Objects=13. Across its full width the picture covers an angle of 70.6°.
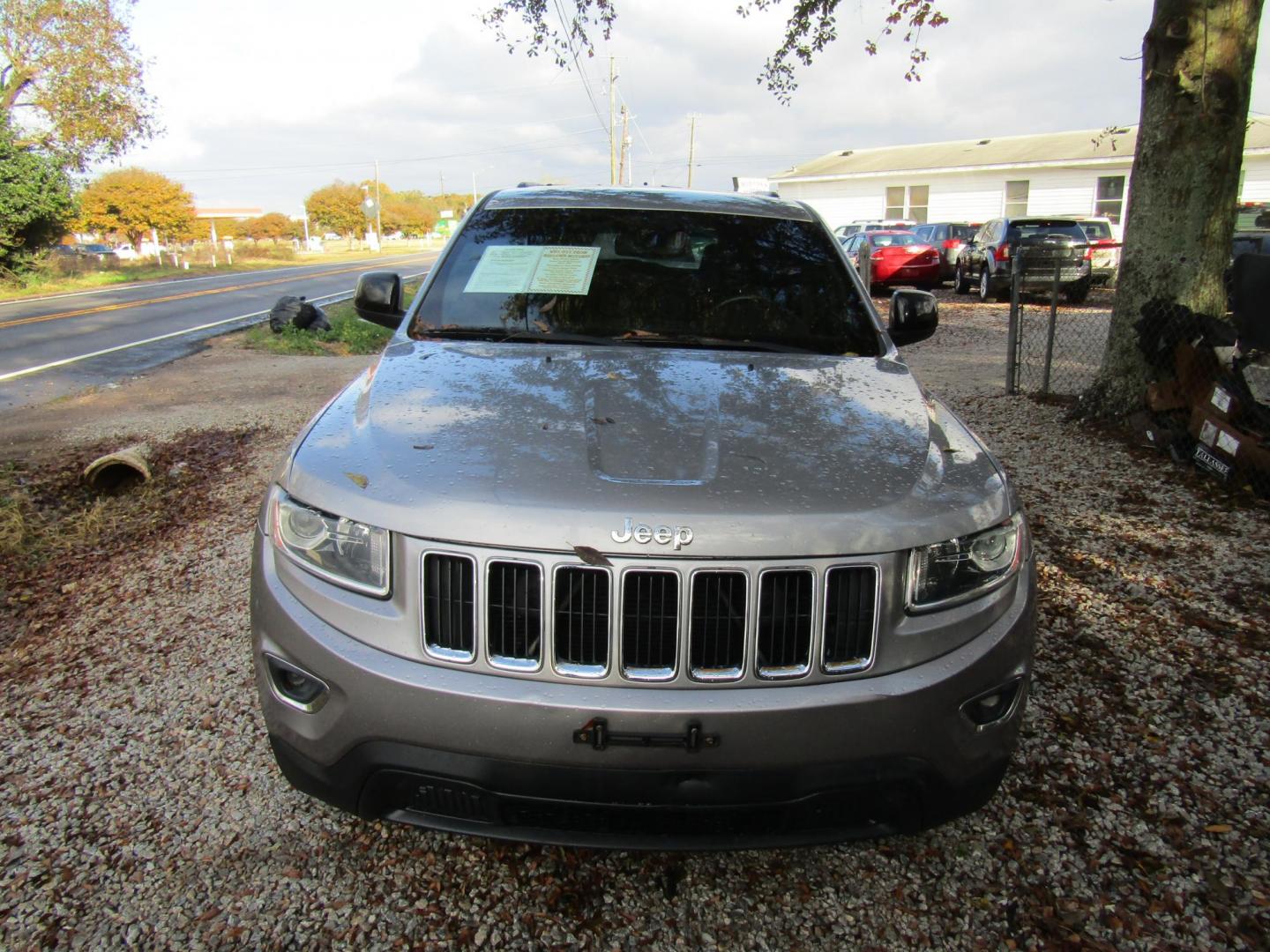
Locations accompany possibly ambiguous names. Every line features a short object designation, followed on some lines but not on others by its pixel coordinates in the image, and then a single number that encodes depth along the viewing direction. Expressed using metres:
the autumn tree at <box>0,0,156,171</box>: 32.06
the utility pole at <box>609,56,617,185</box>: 51.16
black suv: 15.99
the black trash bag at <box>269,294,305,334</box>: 13.92
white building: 30.41
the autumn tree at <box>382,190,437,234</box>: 103.81
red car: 19.69
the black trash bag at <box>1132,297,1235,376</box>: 5.72
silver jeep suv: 1.86
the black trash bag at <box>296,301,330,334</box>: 13.82
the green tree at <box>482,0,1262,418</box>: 6.33
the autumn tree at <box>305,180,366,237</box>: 94.69
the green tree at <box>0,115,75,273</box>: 26.11
